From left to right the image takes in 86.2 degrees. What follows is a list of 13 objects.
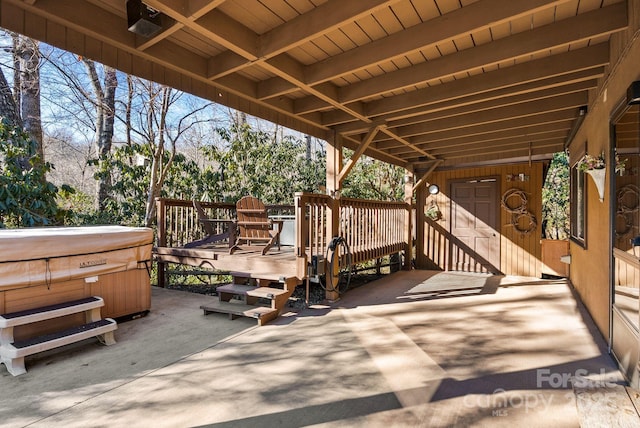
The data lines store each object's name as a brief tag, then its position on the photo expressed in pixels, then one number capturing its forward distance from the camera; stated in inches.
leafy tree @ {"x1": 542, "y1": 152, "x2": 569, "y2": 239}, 396.2
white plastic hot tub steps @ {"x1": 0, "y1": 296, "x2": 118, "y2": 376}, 105.7
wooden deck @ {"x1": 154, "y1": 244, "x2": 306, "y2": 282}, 177.3
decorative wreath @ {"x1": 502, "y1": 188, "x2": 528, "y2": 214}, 272.5
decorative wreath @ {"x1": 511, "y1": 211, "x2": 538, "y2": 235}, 270.1
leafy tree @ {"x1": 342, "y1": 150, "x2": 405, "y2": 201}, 382.9
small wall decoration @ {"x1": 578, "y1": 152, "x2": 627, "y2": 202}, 122.1
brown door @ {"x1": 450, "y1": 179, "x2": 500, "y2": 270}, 287.9
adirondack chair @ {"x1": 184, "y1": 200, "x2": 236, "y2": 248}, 229.9
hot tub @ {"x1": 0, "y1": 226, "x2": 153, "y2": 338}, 118.1
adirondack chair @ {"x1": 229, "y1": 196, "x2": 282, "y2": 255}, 191.0
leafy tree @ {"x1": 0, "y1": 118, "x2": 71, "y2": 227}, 179.6
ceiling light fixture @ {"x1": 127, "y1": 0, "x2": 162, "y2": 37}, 92.7
